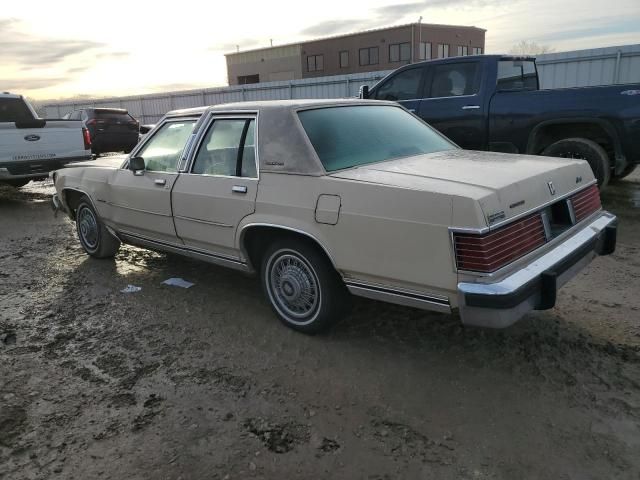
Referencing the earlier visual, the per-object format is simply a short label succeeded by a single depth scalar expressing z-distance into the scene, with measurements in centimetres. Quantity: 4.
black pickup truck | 655
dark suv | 1602
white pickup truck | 884
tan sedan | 276
